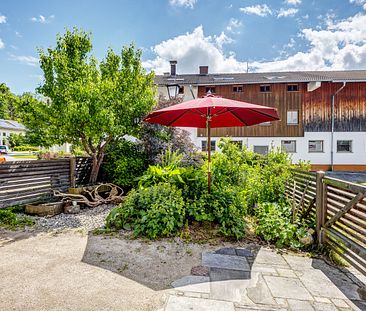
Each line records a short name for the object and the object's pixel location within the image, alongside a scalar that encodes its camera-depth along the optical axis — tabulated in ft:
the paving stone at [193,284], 7.97
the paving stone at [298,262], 9.94
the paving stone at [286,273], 9.14
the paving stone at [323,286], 7.95
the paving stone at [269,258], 10.17
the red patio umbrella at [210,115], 12.45
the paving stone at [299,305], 7.10
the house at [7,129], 116.88
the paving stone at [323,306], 7.11
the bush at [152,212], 12.59
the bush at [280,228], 12.16
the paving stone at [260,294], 7.41
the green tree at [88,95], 19.62
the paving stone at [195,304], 6.94
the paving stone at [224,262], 9.75
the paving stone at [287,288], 7.75
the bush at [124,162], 23.49
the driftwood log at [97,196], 19.10
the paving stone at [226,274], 8.80
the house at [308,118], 56.08
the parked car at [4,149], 91.91
